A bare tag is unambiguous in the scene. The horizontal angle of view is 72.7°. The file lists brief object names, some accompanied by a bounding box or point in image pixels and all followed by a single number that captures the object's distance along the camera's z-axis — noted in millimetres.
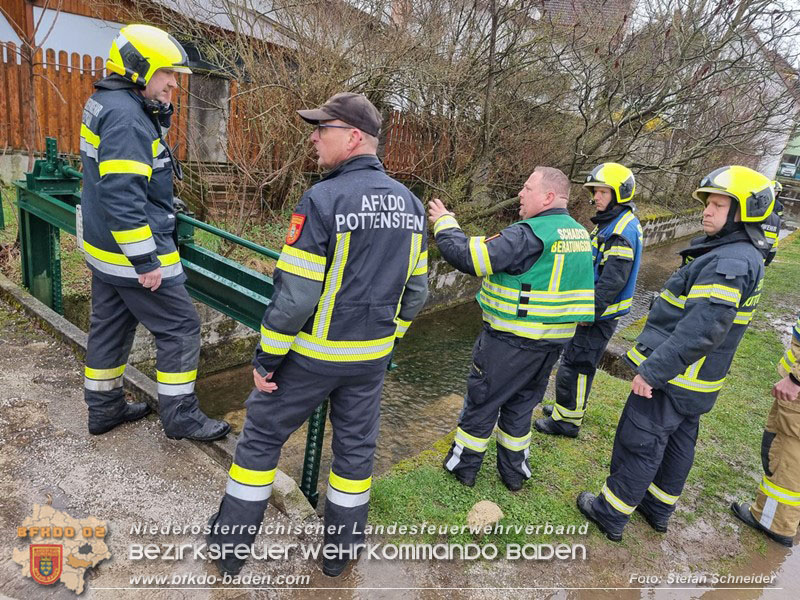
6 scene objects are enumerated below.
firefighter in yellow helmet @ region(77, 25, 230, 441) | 2559
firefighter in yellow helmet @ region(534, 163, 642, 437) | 3949
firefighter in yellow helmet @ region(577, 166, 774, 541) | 2701
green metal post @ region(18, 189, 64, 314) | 4629
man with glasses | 2139
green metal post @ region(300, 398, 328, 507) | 2811
